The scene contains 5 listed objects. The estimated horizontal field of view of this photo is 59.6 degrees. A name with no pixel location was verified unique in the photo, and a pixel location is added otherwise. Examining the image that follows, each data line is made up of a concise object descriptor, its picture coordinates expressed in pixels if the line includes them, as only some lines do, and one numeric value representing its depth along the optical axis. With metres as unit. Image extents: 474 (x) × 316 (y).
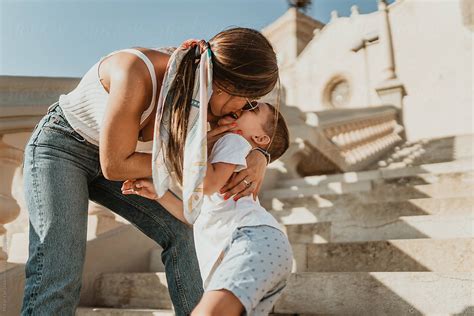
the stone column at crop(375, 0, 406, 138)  12.06
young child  1.19
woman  1.30
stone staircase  1.88
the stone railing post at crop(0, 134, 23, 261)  2.24
